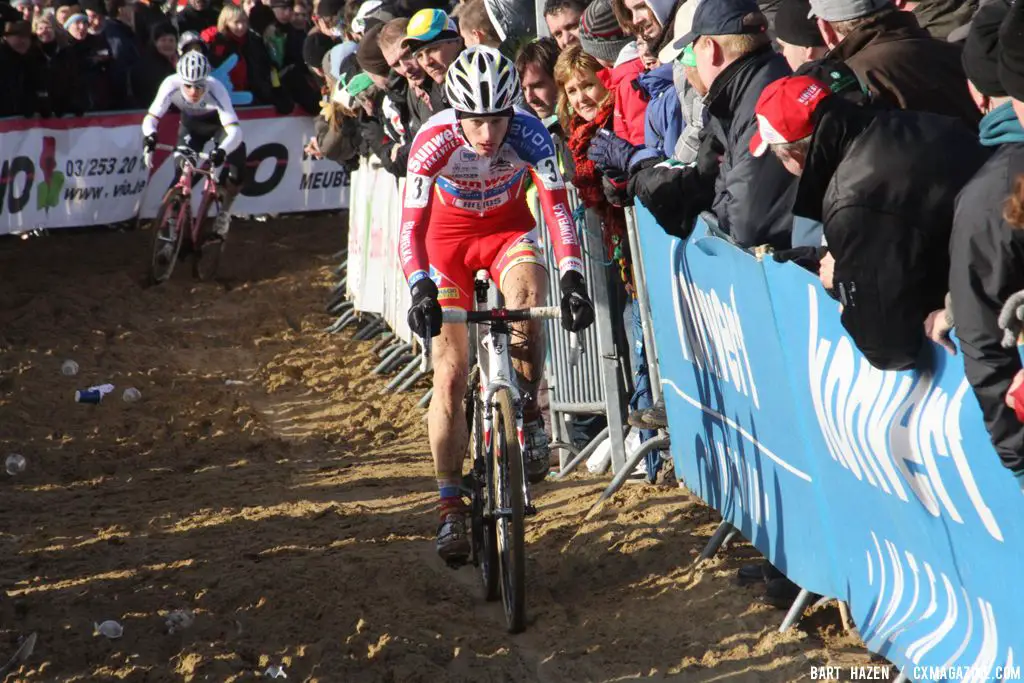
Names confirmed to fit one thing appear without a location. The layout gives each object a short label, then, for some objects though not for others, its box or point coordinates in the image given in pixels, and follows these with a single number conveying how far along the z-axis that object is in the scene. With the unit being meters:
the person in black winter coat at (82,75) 31.41
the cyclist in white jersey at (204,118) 29.44
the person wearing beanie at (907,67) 10.10
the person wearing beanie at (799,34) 11.34
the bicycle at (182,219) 29.52
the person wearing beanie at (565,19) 16.64
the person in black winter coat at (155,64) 34.03
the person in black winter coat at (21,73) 30.66
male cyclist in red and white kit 12.65
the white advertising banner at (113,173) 31.84
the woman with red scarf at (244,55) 34.41
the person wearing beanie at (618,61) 14.20
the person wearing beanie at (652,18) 13.97
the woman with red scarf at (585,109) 14.77
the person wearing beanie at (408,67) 19.14
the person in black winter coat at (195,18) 35.84
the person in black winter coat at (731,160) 11.01
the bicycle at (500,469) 11.84
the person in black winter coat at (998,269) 7.15
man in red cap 8.18
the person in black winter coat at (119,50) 33.19
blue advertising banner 8.03
